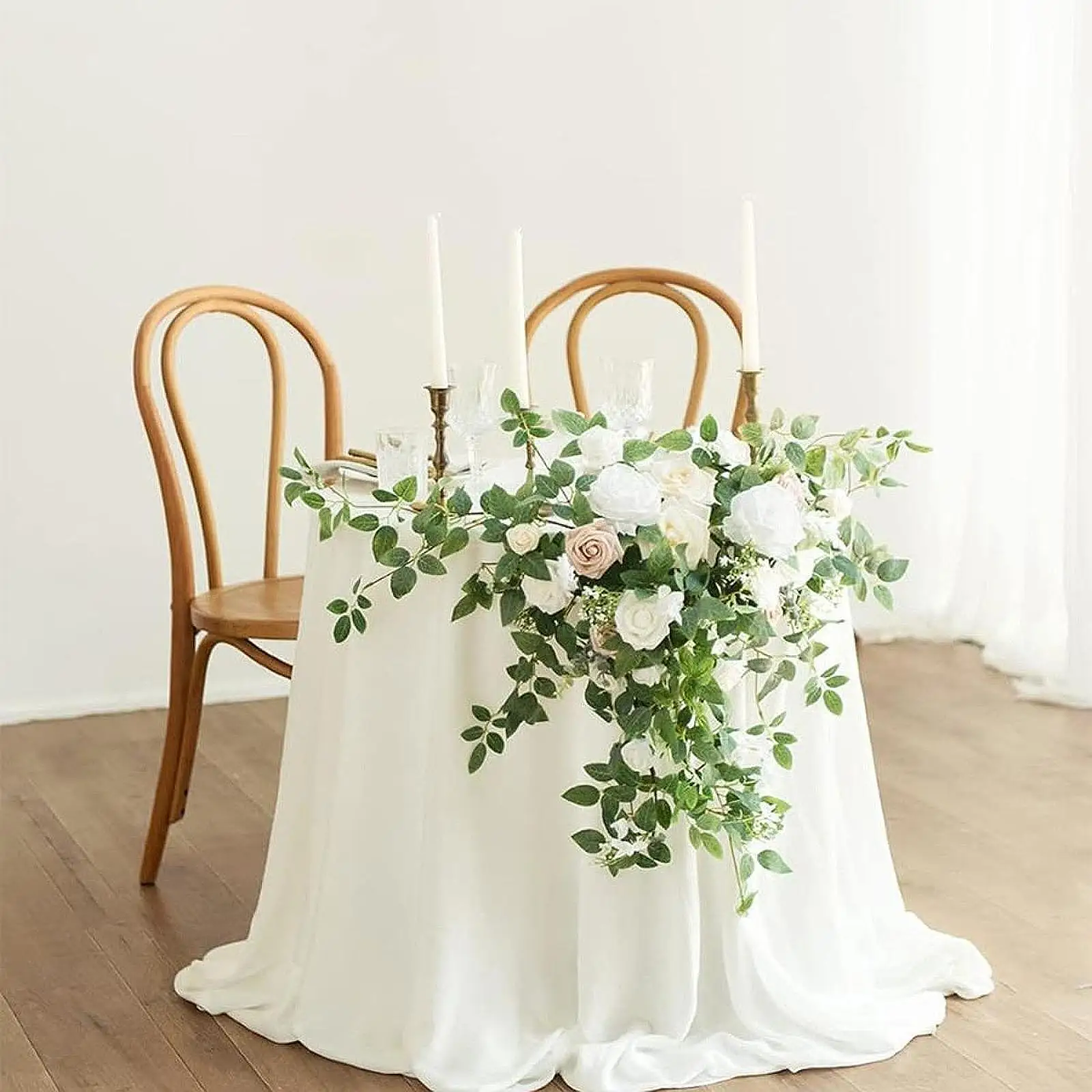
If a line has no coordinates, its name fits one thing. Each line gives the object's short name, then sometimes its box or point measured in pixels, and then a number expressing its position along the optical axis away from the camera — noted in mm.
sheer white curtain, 4078
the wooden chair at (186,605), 2939
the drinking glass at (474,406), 2625
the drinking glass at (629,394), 2727
